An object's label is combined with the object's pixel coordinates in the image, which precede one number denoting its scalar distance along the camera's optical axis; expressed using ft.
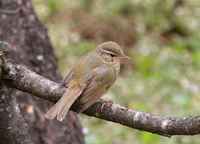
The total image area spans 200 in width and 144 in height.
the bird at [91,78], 23.06
